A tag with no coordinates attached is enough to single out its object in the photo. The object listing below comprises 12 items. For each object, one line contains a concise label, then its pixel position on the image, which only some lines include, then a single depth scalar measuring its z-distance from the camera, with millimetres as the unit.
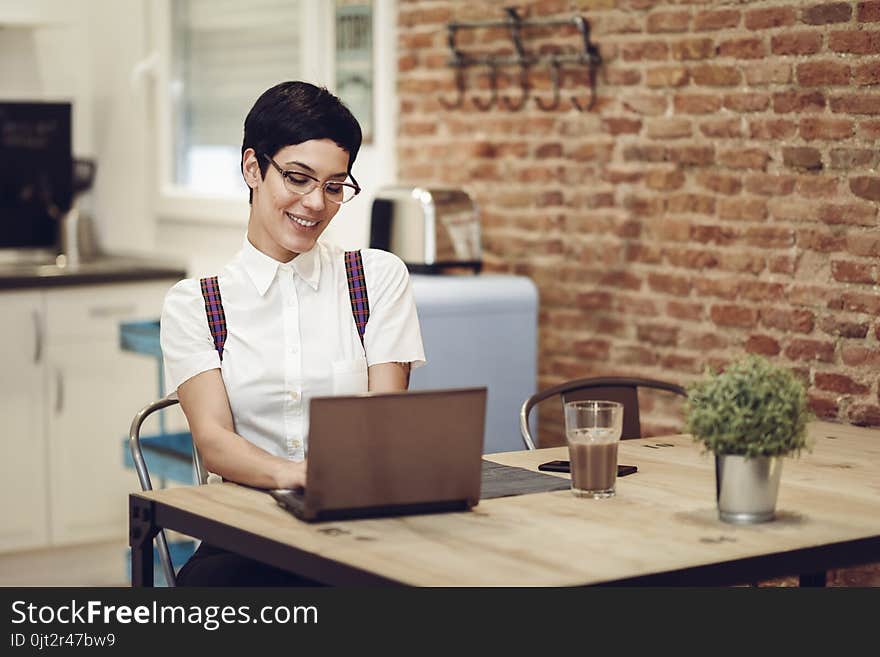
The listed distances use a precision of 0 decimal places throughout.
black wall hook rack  3920
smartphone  2578
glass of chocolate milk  2334
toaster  4082
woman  2654
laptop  2100
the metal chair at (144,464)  2744
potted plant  2127
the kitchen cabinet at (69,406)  5184
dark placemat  2410
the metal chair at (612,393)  3072
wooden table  1938
